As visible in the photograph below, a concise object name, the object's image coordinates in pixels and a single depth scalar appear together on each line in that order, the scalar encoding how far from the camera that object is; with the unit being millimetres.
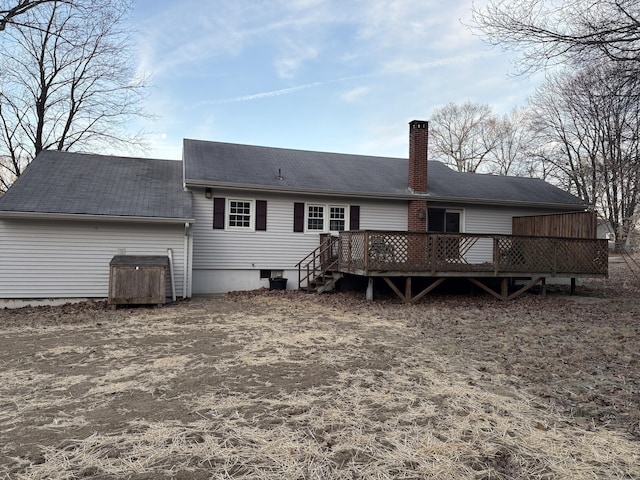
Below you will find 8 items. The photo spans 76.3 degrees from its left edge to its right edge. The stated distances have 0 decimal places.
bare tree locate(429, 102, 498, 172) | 39156
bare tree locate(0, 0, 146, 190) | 19281
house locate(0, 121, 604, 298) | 10211
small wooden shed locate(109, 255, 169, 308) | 9578
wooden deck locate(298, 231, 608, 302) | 10445
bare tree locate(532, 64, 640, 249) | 7867
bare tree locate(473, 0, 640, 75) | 7305
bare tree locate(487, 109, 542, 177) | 37969
